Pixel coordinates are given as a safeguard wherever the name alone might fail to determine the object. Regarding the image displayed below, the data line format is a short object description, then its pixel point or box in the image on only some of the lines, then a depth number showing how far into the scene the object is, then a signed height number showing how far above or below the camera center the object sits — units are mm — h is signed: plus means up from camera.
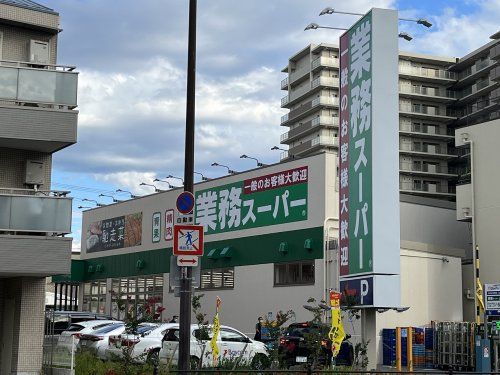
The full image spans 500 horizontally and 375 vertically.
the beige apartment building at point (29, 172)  19219 +3060
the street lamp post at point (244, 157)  46375 +8044
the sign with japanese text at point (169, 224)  45531 +3930
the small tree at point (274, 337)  18016 -1035
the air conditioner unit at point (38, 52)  20719 +6259
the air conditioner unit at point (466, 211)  38781 +4187
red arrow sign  13953 +577
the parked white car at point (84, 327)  27312 -1272
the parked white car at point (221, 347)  22156 -1592
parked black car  18359 -1527
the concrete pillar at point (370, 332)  20812 -971
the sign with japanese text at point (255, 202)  36688 +4584
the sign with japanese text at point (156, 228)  47125 +3833
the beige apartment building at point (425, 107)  89000 +22308
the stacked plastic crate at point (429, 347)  31391 -2009
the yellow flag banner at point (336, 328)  19031 -798
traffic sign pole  14047 +2332
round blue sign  14344 +1613
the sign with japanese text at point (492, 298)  28109 -25
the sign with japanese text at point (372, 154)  20953 +3845
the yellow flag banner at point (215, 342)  20559 -1260
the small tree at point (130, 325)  16312 -707
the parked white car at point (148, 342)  24069 -1546
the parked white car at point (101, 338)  25461 -1538
